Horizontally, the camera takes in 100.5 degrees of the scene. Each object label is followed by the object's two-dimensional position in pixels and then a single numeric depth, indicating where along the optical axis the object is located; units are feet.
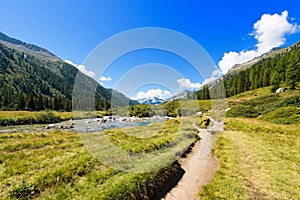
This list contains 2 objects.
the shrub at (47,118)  128.61
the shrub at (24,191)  14.14
